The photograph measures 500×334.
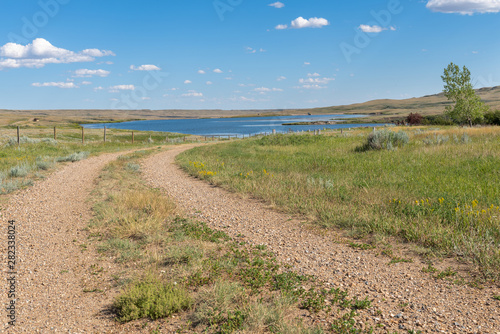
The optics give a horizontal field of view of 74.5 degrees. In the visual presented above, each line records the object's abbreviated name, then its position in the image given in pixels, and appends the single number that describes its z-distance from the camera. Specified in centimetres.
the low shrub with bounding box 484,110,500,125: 4566
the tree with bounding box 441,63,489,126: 3884
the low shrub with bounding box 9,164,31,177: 1348
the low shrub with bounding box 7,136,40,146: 2561
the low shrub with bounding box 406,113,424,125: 5759
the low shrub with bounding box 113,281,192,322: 427
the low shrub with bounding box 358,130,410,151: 1915
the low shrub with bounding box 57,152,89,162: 1891
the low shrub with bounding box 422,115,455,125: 5266
